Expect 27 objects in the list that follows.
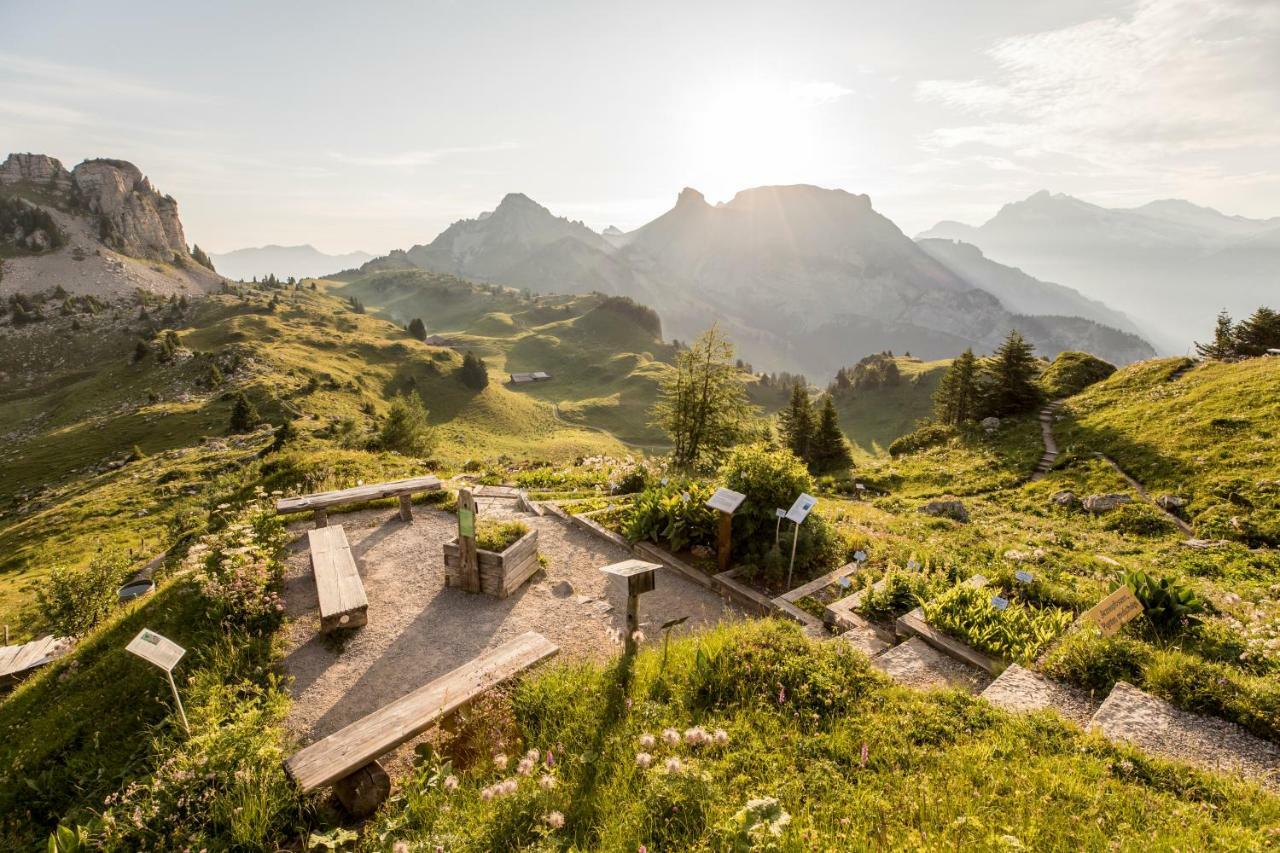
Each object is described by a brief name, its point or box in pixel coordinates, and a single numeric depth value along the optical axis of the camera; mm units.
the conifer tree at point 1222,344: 37312
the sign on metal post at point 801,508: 9830
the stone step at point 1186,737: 5262
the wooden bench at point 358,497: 13766
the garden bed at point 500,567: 10930
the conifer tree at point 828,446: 46406
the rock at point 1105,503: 20642
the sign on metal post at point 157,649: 5594
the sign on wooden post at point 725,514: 10914
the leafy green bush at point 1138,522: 18484
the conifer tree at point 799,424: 47219
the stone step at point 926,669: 7016
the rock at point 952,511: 21359
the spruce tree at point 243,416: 52938
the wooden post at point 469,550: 10788
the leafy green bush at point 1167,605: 7668
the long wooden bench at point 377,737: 5621
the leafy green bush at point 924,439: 38906
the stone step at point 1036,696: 6180
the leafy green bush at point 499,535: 11352
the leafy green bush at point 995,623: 7656
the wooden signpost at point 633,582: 7402
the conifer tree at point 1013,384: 38031
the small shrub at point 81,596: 14836
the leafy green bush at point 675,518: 12695
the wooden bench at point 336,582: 9430
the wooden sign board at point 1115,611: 7497
